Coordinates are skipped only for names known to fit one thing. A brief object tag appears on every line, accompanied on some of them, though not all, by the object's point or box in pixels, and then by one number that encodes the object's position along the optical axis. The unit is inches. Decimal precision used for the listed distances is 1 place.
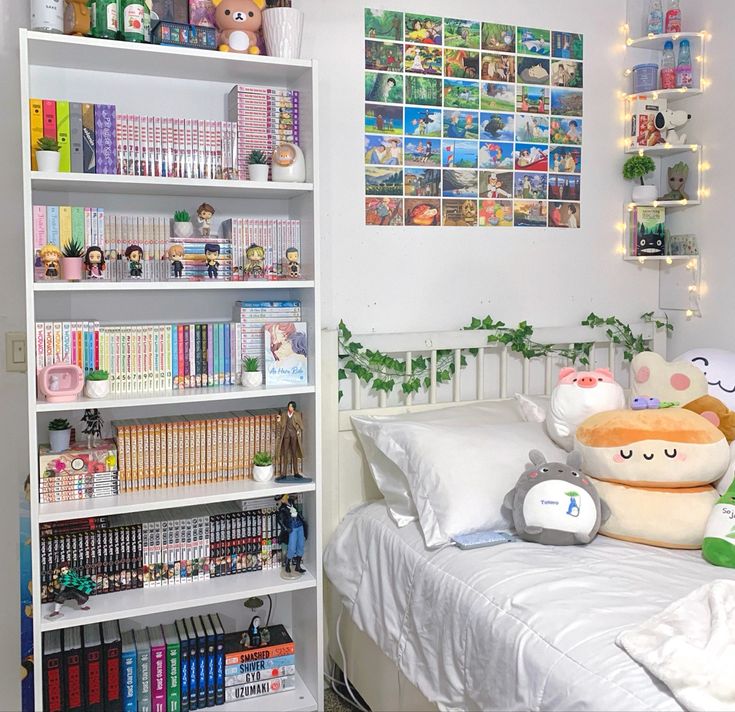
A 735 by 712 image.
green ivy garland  98.7
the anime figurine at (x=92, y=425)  85.6
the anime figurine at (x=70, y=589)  81.1
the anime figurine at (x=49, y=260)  78.6
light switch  86.8
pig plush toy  86.4
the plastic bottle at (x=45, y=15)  76.7
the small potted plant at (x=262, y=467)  88.2
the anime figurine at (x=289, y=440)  89.4
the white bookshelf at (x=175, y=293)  78.5
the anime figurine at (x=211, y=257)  85.7
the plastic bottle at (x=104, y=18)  78.6
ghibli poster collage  99.8
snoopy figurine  109.7
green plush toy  71.7
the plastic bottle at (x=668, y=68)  108.5
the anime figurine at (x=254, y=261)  87.7
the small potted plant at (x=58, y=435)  82.9
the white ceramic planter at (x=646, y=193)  111.2
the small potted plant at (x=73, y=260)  79.4
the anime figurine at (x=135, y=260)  82.9
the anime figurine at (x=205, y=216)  86.9
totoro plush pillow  76.3
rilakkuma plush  83.8
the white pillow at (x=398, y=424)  88.0
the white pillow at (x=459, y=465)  81.0
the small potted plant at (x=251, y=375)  87.3
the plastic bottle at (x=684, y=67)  107.9
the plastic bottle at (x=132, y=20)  79.2
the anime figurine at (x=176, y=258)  84.4
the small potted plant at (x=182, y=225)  85.9
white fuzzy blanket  51.7
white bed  59.5
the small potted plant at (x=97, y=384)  80.7
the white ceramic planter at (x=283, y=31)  84.6
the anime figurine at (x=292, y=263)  88.8
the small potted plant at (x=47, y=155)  76.9
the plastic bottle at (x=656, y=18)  108.1
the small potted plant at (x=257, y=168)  85.7
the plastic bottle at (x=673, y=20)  107.4
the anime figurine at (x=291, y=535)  89.8
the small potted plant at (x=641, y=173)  110.0
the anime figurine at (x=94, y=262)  80.8
